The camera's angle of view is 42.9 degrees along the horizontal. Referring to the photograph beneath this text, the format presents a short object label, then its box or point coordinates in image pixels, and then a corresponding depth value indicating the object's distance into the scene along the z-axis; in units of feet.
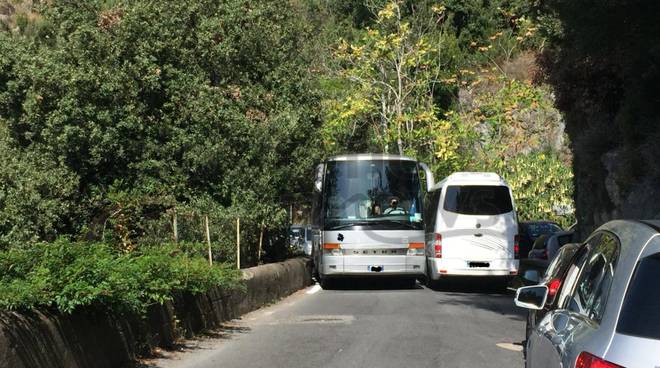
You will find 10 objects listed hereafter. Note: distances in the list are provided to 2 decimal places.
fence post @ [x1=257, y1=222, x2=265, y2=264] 68.34
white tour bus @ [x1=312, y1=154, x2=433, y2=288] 65.00
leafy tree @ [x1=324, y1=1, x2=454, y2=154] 108.68
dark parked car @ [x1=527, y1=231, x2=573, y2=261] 67.62
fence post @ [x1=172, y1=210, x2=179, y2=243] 45.82
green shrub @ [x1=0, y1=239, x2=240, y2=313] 22.91
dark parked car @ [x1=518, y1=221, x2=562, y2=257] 96.89
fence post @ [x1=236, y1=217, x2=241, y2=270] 55.01
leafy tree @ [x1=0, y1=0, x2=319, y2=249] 61.00
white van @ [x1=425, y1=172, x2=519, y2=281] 65.10
